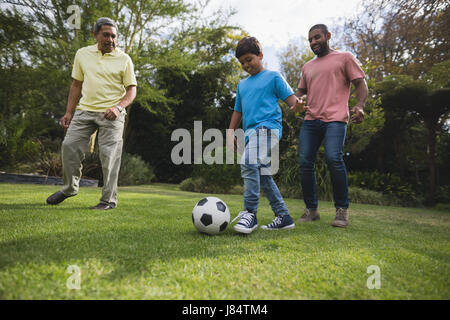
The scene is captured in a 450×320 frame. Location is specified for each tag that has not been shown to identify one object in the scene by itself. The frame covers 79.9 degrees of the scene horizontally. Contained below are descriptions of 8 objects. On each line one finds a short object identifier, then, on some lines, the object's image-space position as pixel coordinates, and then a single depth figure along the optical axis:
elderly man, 3.23
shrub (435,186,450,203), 10.49
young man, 3.05
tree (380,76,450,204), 9.35
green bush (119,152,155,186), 9.76
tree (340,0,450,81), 8.25
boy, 2.60
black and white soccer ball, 2.31
